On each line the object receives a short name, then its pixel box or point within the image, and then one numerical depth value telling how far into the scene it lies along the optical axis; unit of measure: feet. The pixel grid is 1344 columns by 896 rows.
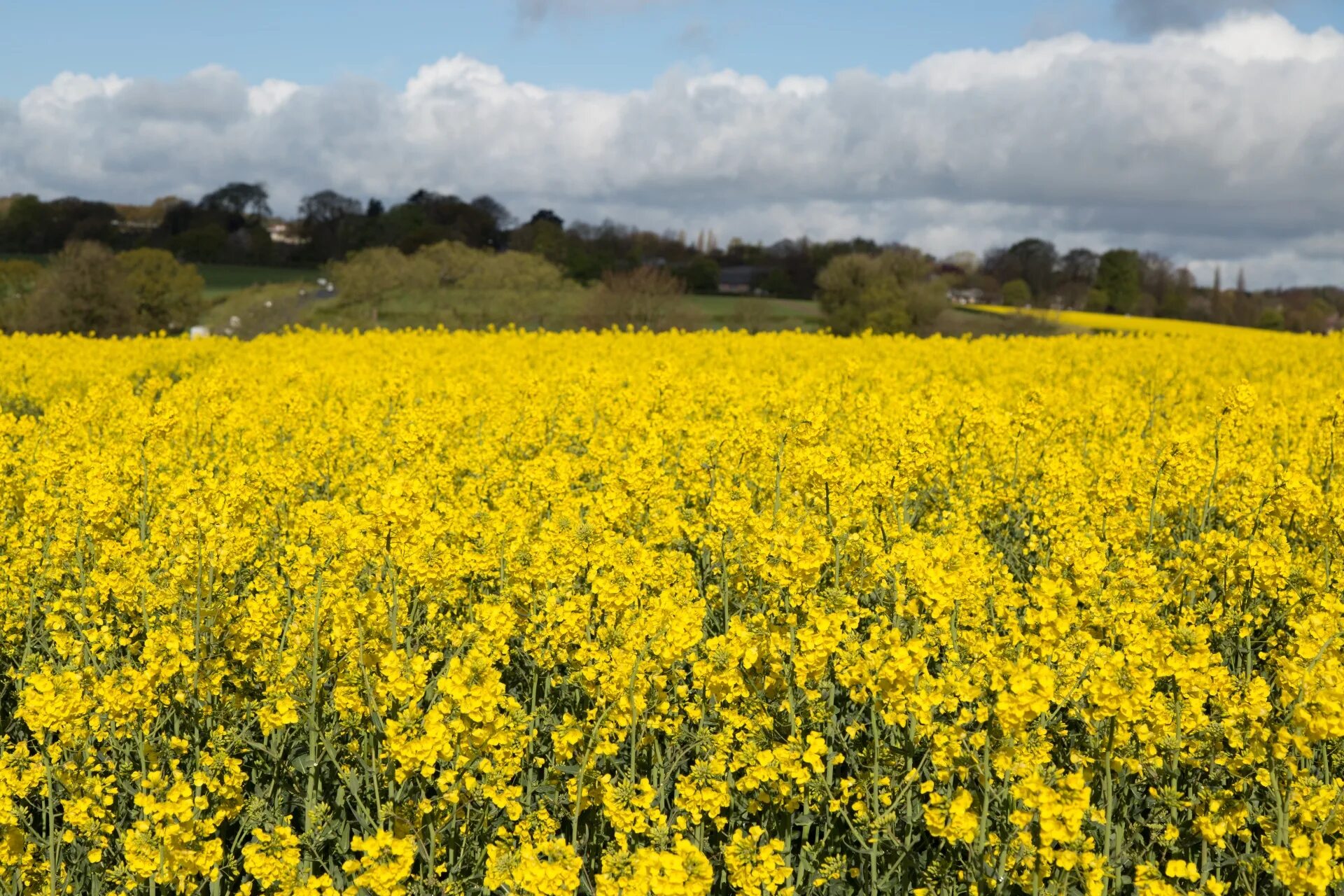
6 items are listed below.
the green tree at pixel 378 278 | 134.92
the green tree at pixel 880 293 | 163.02
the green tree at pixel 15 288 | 156.04
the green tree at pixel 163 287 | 181.30
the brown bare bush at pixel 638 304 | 120.88
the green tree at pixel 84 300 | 147.02
